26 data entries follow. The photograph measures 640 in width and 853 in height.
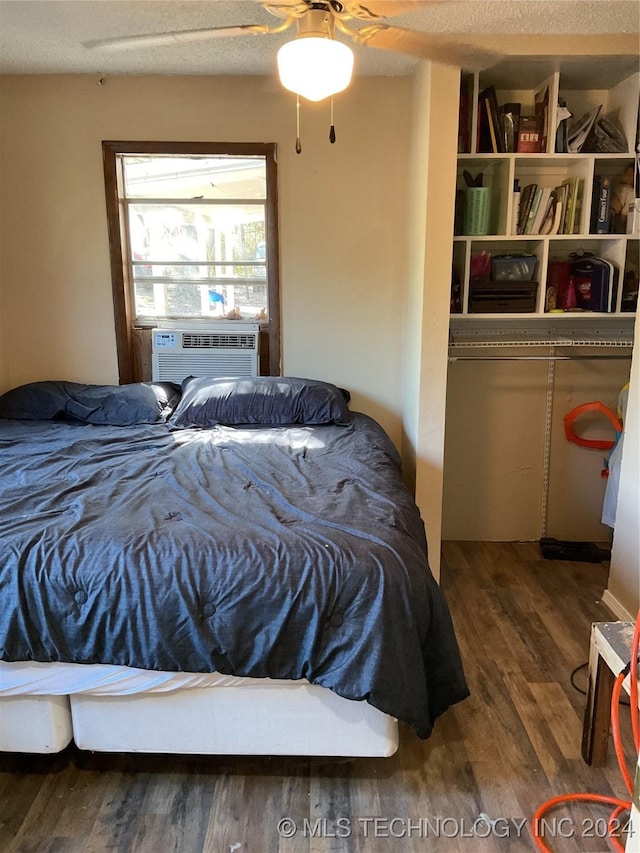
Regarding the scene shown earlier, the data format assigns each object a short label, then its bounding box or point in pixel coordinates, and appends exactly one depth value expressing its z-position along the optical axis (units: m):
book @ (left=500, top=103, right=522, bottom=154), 2.89
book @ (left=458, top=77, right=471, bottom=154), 2.88
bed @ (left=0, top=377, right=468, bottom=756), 1.71
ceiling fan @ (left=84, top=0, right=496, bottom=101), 1.66
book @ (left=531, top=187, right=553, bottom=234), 2.95
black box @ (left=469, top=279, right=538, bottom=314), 3.03
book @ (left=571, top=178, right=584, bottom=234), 2.97
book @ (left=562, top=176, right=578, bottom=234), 2.98
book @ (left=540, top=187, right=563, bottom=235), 2.97
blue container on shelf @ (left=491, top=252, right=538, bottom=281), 3.09
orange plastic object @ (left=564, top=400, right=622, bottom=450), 3.27
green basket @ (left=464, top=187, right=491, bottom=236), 2.94
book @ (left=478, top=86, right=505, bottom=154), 2.87
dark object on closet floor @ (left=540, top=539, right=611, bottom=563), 3.34
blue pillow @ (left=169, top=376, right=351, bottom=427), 3.09
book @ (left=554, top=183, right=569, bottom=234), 2.98
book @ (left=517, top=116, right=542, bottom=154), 2.91
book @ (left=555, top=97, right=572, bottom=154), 2.89
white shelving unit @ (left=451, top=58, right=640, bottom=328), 2.86
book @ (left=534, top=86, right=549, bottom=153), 2.90
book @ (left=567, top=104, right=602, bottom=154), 2.91
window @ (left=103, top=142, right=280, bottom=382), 3.43
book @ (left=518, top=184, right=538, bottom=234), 2.96
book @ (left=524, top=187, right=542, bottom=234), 2.95
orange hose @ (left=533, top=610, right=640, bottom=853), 1.68
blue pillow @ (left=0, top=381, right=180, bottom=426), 3.13
